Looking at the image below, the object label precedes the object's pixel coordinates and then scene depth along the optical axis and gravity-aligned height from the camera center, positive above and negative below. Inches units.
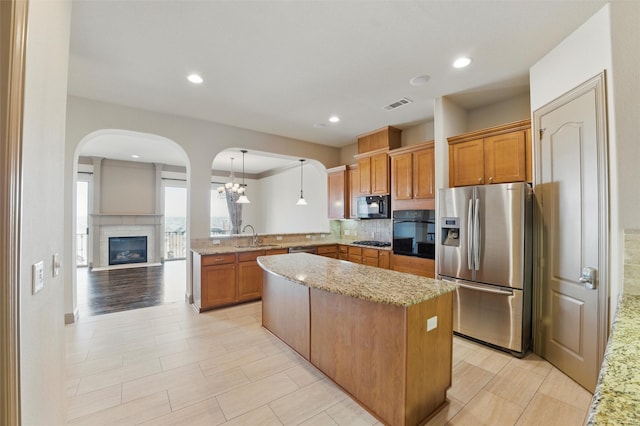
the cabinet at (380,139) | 191.6 +56.8
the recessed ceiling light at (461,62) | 107.3 +62.5
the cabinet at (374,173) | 188.9 +31.1
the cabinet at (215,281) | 155.1 -38.5
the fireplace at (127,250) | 296.7 -37.7
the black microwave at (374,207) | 187.9 +6.2
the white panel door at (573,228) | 83.0 -5.0
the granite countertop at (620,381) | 27.2 -20.9
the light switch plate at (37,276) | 43.7 -10.0
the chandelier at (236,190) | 238.4 +26.4
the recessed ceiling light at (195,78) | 119.7 +63.0
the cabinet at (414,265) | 150.1 -30.1
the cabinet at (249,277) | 169.2 -39.2
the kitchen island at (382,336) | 68.2 -35.2
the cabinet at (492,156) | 117.9 +28.3
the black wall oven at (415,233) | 152.5 -10.9
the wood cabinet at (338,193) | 225.3 +19.4
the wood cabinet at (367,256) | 179.8 -29.5
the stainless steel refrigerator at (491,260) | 107.1 -20.1
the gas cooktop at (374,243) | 195.6 -21.5
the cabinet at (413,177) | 156.6 +23.5
